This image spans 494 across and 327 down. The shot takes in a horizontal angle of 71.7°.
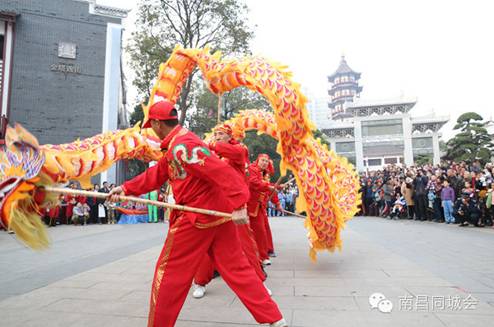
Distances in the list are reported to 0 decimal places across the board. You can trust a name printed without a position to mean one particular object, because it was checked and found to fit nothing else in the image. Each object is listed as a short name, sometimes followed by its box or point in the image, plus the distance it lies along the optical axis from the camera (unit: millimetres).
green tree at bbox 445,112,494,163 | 22445
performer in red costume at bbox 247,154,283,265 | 4371
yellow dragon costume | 3564
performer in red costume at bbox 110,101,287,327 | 2059
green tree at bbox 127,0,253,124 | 13797
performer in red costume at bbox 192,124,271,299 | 3297
